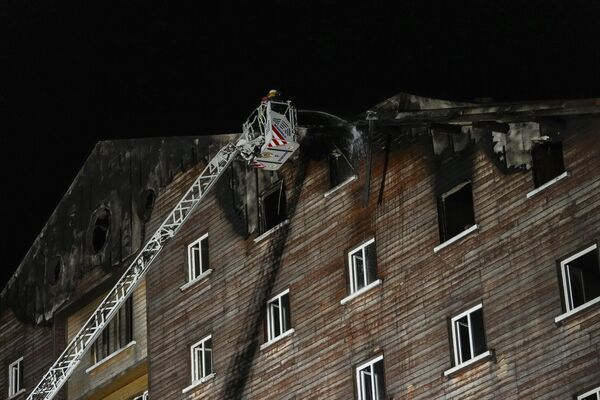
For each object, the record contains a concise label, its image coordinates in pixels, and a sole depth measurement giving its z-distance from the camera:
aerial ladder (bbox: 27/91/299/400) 40.72
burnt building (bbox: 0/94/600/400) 33.22
